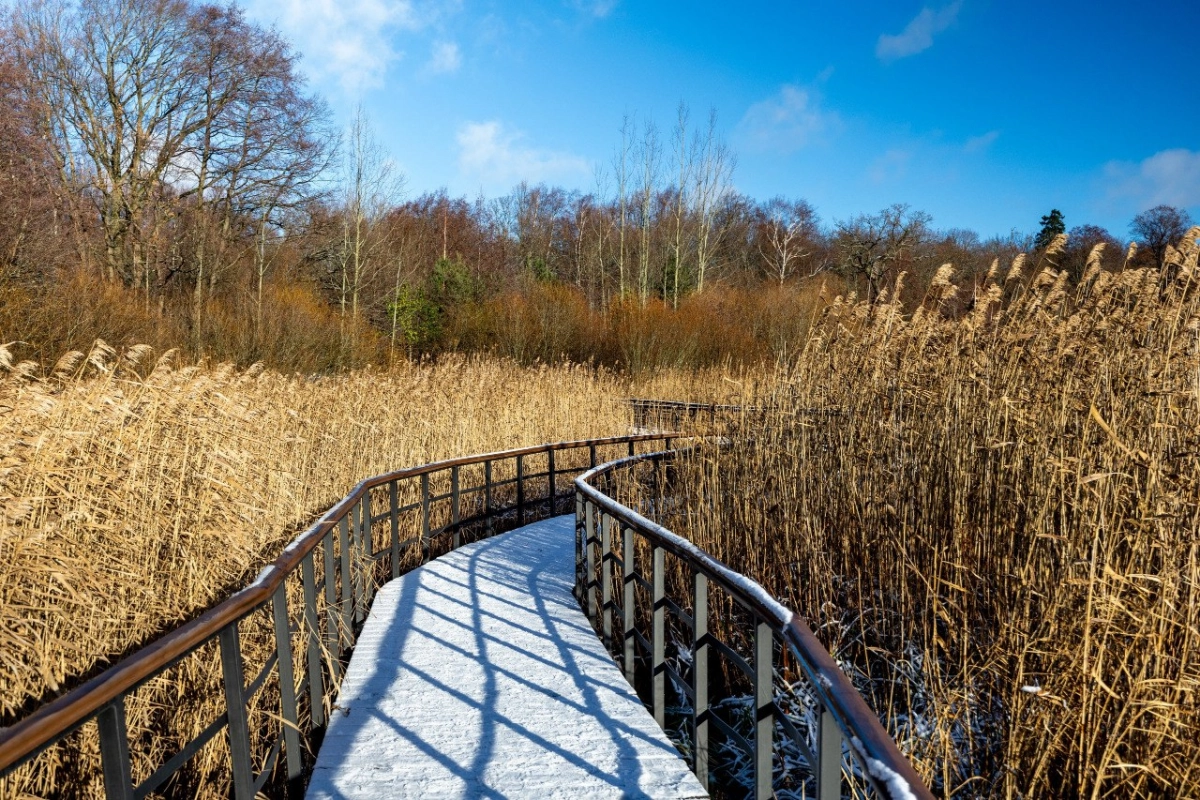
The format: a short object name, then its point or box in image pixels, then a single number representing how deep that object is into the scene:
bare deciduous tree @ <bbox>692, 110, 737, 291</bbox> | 30.25
